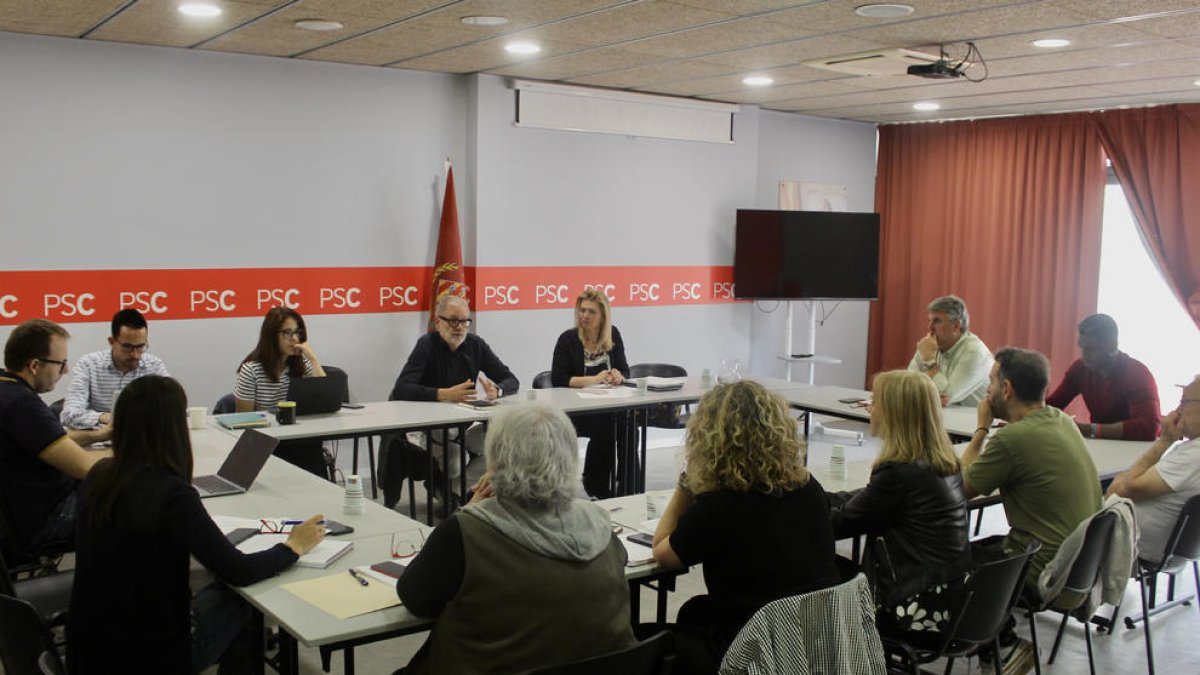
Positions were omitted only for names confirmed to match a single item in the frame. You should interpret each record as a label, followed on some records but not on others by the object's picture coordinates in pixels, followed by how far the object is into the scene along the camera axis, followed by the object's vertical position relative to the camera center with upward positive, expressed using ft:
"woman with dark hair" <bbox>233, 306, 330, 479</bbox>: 16.40 -1.96
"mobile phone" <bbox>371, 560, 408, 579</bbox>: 9.02 -2.77
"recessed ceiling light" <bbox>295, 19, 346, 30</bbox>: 16.72 +3.42
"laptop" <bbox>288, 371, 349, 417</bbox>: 16.11 -2.30
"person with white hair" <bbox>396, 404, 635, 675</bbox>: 7.47 -2.34
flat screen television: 26.25 -0.15
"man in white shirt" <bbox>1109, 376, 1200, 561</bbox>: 12.54 -2.72
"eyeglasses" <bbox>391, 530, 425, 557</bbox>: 9.62 -2.77
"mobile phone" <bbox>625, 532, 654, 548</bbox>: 10.15 -2.79
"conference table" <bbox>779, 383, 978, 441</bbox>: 16.69 -2.69
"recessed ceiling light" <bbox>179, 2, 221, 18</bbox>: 15.51 +3.38
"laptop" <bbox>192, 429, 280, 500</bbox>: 11.99 -2.58
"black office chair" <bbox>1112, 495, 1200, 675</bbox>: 12.39 -3.50
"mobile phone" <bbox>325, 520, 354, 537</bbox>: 10.29 -2.76
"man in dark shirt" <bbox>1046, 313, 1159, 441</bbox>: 16.02 -2.03
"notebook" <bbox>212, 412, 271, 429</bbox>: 15.29 -2.58
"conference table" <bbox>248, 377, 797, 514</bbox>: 15.44 -2.65
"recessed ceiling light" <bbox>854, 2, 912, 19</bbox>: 14.57 +3.31
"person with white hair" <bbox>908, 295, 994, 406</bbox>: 18.04 -1.76
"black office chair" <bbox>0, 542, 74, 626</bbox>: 10.23 -3.45
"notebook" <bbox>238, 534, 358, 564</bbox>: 9.42 -2.79
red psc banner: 18.57 -0.95
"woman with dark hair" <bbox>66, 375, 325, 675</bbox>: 8.13 -2.36
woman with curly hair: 8.70 -2.23
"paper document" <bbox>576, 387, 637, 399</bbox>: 18.48 -2.56
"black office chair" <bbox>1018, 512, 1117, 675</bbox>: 11.09 -3.36
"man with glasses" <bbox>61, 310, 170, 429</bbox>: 15.37 -1.86
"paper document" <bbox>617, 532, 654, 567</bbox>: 9.64 -2.80
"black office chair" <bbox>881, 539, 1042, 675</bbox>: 9.74 -3.38
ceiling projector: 17.22 +2.93
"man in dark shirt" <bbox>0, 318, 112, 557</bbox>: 11.19 -2.26
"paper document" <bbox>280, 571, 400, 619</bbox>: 8.36 -2.83
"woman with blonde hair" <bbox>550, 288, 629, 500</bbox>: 19.27 -2.23
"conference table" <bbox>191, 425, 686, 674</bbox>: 8.06 -2.82
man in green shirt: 11.39 -2.38
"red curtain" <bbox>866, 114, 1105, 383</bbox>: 25.96 +0.60
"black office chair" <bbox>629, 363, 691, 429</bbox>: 20.03 -2.97
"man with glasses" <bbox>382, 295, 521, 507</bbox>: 17.93 -2.24
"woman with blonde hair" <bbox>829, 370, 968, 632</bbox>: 10.16 -2.45
